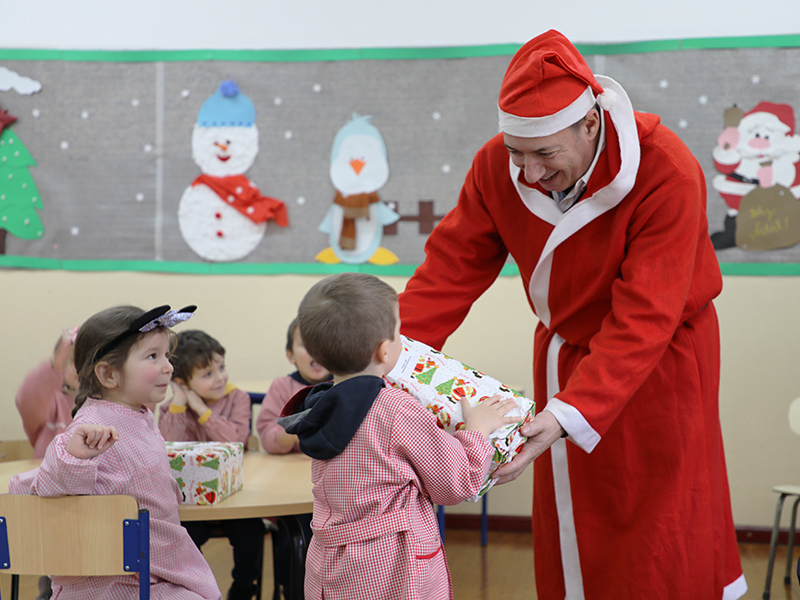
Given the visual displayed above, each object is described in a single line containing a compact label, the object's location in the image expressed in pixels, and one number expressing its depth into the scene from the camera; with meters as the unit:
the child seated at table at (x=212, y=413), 2.42
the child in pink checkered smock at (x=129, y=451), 1.52
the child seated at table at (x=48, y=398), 2.48
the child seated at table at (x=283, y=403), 2.37
